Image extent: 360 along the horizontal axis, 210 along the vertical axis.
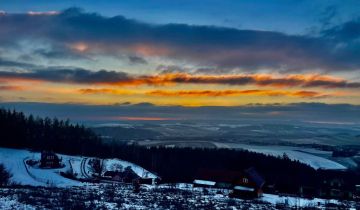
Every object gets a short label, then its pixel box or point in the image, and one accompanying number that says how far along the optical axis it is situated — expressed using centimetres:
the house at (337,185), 6059
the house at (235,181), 4944
